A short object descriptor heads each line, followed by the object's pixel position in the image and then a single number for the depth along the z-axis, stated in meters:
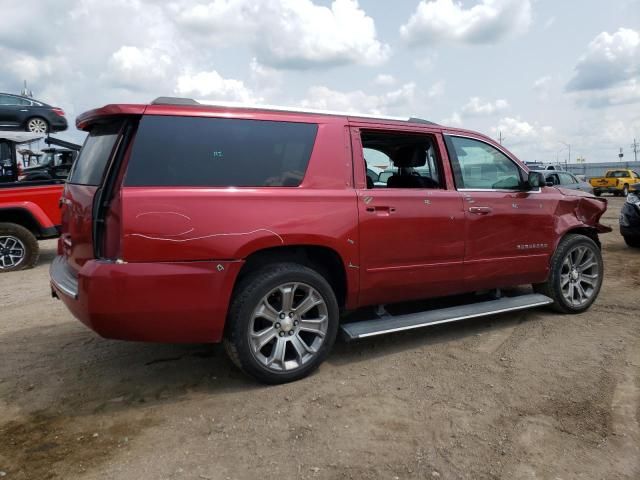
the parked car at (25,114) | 13.34
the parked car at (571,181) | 17.03
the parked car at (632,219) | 9.03
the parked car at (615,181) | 28.72
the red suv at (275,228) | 2.97
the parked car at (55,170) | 8.29
